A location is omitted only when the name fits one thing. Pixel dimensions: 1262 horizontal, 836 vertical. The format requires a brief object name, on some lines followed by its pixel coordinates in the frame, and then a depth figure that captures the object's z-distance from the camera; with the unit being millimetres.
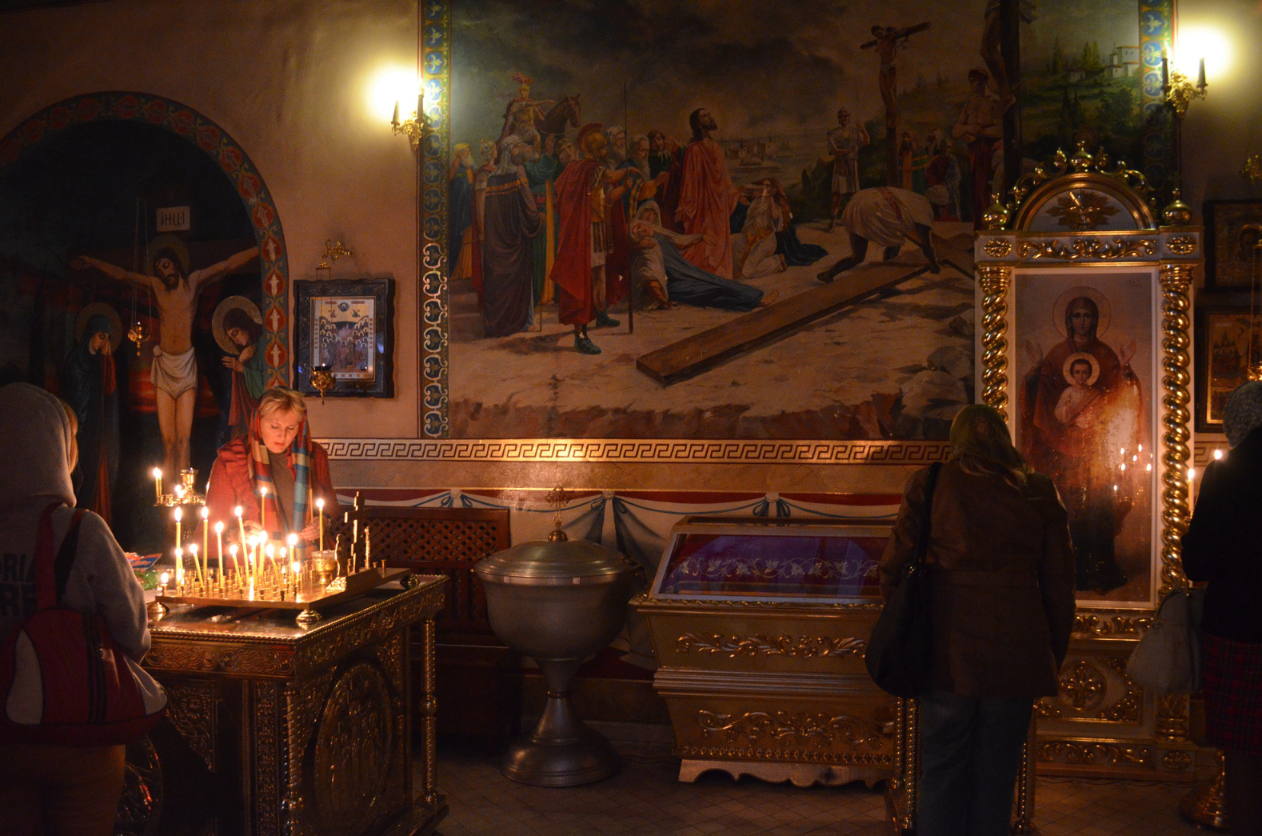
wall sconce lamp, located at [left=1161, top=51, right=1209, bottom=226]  4699
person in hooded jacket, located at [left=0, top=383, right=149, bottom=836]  2383
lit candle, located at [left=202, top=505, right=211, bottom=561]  3614
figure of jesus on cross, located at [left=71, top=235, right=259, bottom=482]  5934
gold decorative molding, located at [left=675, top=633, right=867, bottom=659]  4164
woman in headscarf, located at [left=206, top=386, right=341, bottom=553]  3906
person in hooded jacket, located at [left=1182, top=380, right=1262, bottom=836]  2863
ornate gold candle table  3008
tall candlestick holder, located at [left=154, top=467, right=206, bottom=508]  3645
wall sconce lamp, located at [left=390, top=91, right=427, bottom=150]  5441
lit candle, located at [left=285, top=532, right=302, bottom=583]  3297
